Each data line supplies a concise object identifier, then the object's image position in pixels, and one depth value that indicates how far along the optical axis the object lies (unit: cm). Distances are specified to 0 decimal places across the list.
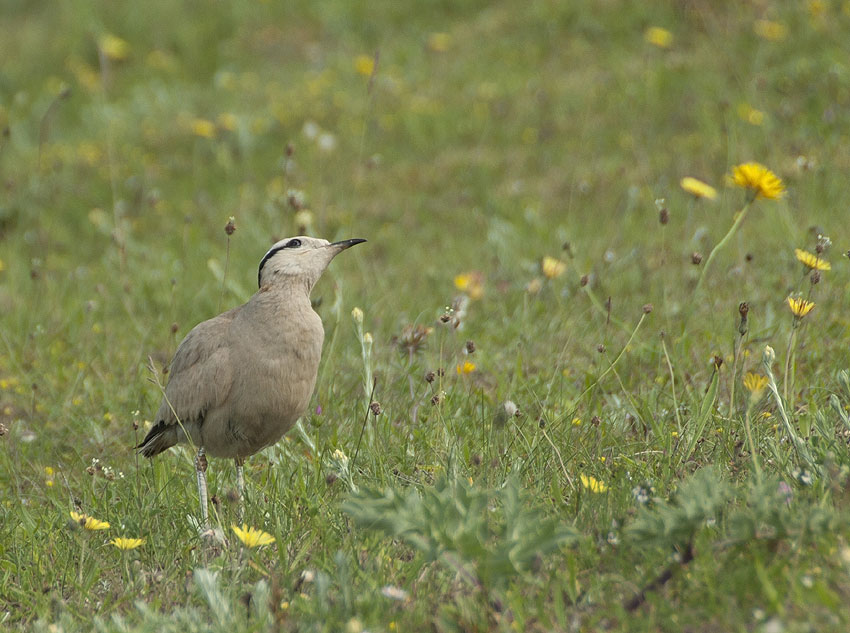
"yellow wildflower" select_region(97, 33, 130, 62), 2405
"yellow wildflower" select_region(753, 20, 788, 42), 1939
